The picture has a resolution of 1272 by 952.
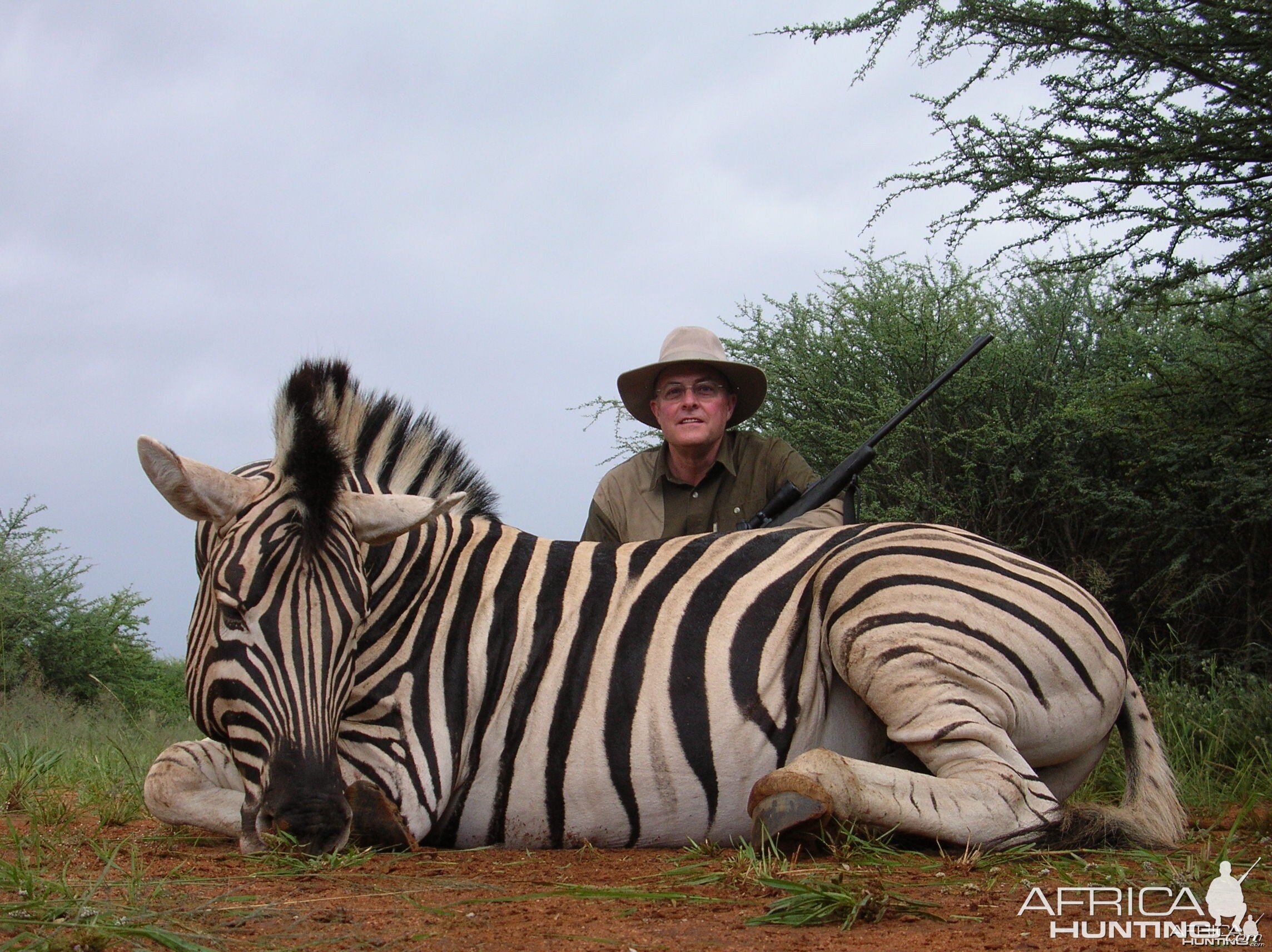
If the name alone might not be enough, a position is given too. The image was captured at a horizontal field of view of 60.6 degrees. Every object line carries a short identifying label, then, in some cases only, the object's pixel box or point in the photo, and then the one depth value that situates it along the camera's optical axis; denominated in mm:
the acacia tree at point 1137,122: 5395
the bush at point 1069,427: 6266
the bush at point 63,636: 10102
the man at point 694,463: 5742
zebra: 3004
